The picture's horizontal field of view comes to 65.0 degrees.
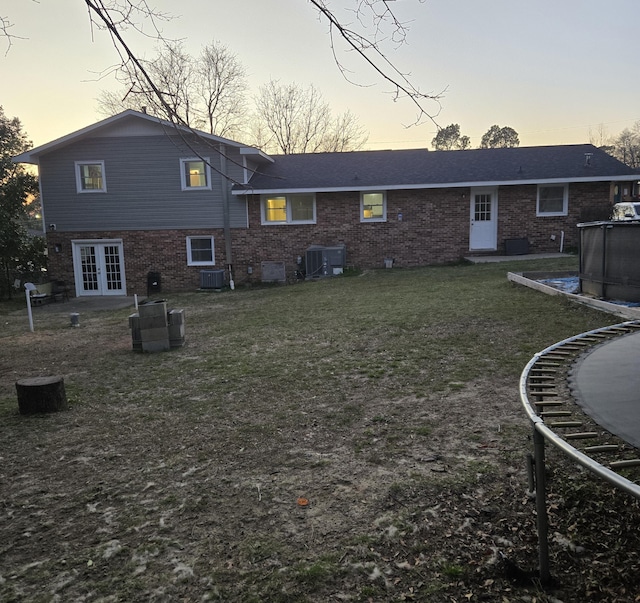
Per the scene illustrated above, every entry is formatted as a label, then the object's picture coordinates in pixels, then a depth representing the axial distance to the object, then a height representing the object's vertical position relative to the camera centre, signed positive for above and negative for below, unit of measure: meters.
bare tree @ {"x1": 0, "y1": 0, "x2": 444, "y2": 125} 3.50 +1.34
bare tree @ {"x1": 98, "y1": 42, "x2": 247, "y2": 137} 27.23 +9.44
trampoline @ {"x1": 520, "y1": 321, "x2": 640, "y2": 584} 2.23 -1.10
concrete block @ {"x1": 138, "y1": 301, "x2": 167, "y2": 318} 7.99 -1.11
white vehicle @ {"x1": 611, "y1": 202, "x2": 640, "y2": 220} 16.38 +0.48
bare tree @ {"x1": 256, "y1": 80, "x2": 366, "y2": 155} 36.59 +8.47
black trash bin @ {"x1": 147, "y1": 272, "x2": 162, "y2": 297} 18.81 -1.61
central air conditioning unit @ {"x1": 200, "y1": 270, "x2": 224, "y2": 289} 18.03 -1.46
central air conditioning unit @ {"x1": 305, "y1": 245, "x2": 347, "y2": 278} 17.58 -0.90
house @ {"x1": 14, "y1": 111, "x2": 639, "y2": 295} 18.17 +0.87
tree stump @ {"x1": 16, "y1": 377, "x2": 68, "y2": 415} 5.21 -1.58
